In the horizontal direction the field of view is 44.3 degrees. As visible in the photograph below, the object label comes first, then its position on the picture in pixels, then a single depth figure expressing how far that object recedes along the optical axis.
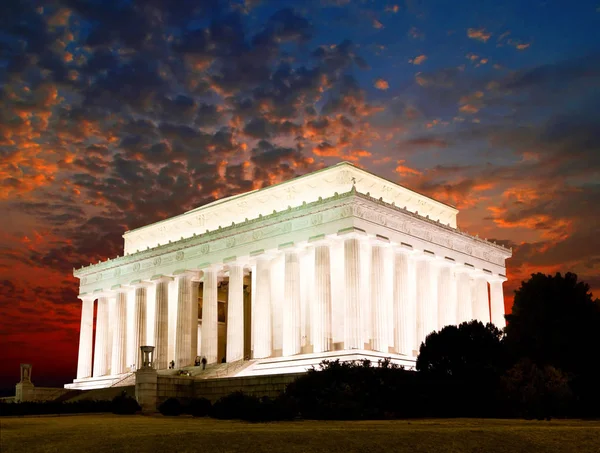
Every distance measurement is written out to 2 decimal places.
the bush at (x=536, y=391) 34.66
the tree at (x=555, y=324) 40.19
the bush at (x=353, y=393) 33.78
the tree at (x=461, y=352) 41.16
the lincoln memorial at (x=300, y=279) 55.03
